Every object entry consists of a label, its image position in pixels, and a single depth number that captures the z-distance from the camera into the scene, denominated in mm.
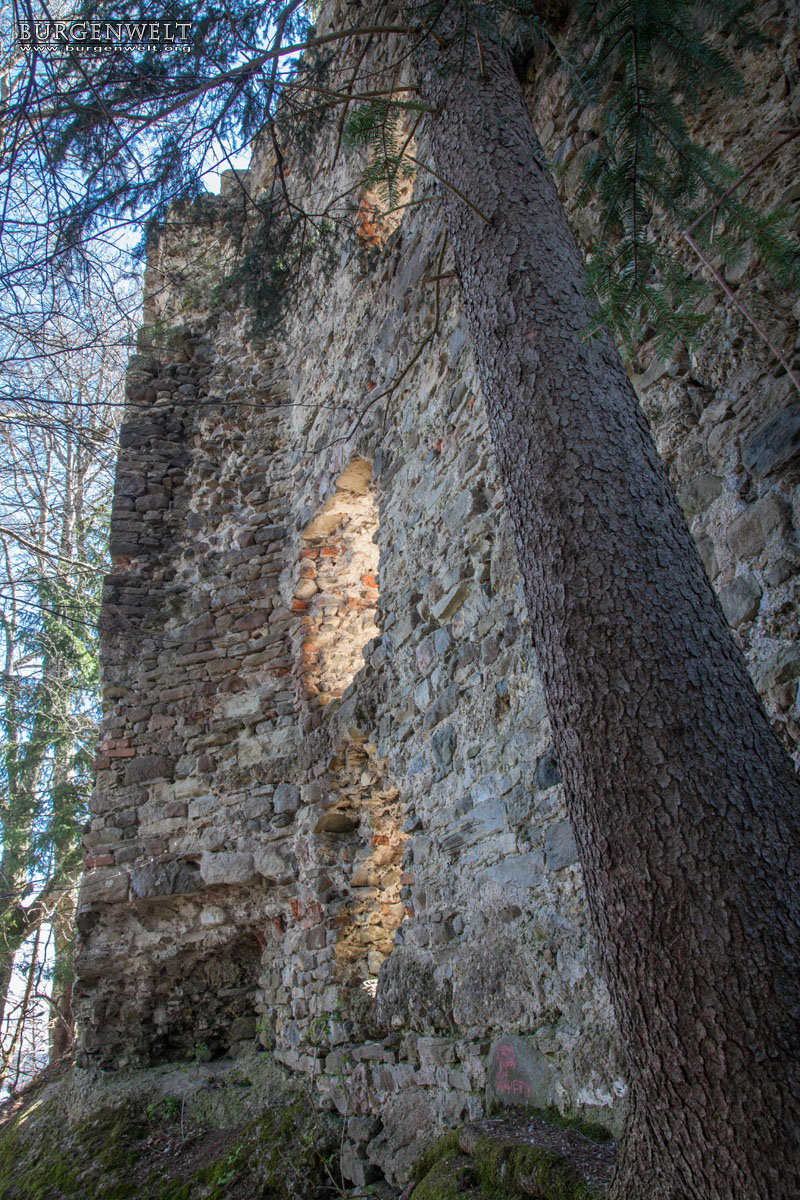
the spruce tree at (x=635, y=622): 1577
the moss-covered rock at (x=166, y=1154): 4074
